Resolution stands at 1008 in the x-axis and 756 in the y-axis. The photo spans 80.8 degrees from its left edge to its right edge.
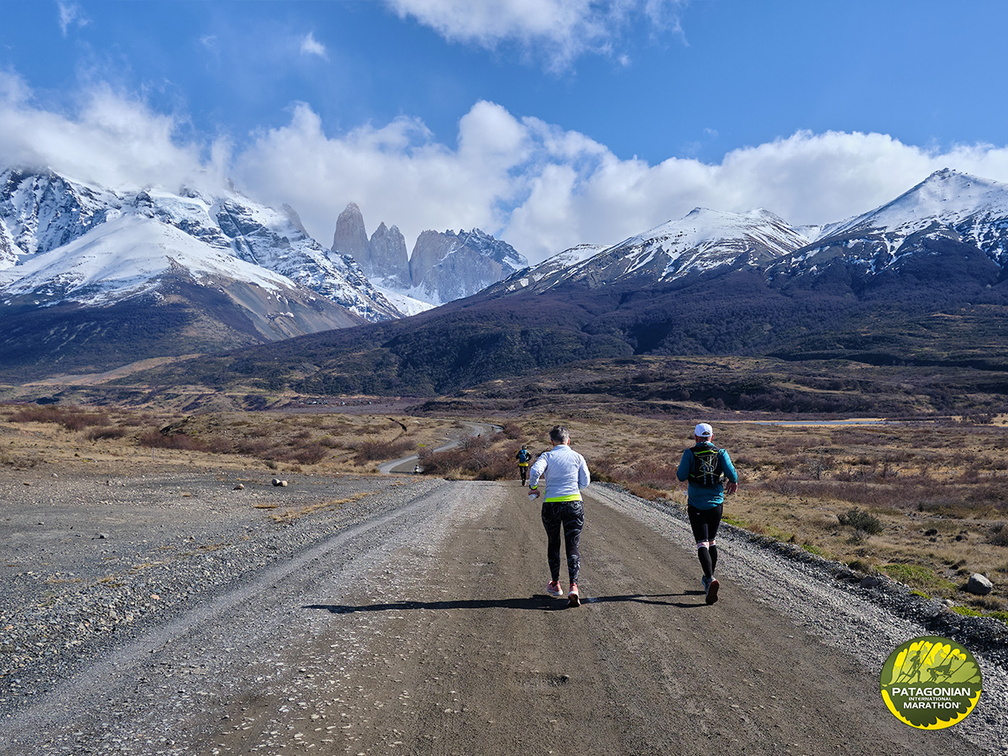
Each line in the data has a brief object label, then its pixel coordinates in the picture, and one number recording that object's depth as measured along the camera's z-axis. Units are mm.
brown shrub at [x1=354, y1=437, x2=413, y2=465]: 51438
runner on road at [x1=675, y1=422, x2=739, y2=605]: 9078
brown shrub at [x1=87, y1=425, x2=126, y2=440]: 42000
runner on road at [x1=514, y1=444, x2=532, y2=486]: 29222
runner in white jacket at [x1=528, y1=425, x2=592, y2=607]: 8656
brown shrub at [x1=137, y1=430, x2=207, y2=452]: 41812
